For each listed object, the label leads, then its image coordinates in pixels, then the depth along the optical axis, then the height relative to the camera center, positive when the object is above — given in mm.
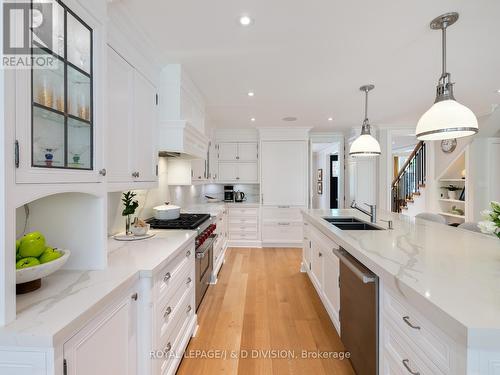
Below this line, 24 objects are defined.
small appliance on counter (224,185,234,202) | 5570 -217
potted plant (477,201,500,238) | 1188 -170
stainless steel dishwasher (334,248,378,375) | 1383 -793
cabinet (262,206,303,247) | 5152 -828
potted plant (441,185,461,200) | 4865 -101
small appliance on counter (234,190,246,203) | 5598 -241
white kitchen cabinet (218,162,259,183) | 5383 +278
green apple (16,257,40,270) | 925 -290
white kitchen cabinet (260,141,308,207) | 5180 +230
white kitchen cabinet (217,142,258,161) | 5395 +725
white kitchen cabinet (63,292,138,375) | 861 -623
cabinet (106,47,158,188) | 1615 +441
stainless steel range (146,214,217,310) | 2361 -530
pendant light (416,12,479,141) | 1696 +476
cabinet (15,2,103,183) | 842 +309
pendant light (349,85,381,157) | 3008 +497
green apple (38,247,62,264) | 995 -283
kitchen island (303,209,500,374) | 763 -399
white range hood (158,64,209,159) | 2377 +696
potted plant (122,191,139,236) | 2008 -192
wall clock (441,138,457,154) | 4453 +724
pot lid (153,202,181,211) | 2568 -235
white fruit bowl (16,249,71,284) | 896 -318
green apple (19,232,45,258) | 974 -240
